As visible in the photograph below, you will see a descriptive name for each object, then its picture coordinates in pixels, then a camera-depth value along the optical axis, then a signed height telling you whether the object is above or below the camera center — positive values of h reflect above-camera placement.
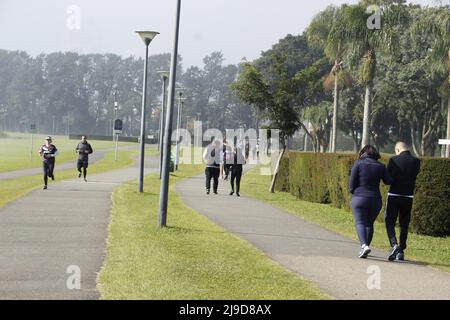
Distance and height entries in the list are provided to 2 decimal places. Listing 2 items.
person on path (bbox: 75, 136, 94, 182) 28.27 -1.12
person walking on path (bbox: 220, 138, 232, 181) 25.20 -0.86
